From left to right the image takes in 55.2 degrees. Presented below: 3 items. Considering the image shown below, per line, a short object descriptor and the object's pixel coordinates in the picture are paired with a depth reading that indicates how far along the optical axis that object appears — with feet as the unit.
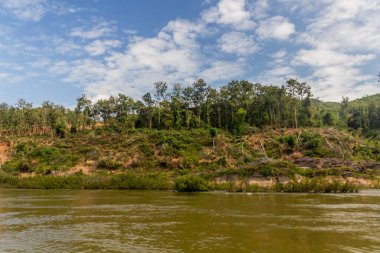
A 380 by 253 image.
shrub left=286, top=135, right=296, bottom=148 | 264.52
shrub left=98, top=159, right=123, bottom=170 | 247.70
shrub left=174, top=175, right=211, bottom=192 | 172.65
